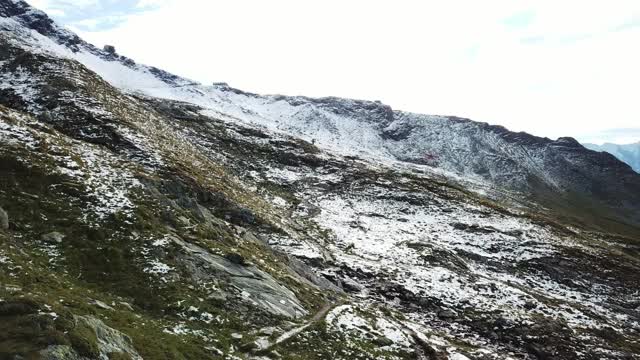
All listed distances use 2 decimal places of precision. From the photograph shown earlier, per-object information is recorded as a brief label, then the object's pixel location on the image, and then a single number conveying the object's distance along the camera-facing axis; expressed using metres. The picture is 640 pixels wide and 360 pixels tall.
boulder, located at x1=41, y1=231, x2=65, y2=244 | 26.98
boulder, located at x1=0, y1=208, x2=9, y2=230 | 26.25
